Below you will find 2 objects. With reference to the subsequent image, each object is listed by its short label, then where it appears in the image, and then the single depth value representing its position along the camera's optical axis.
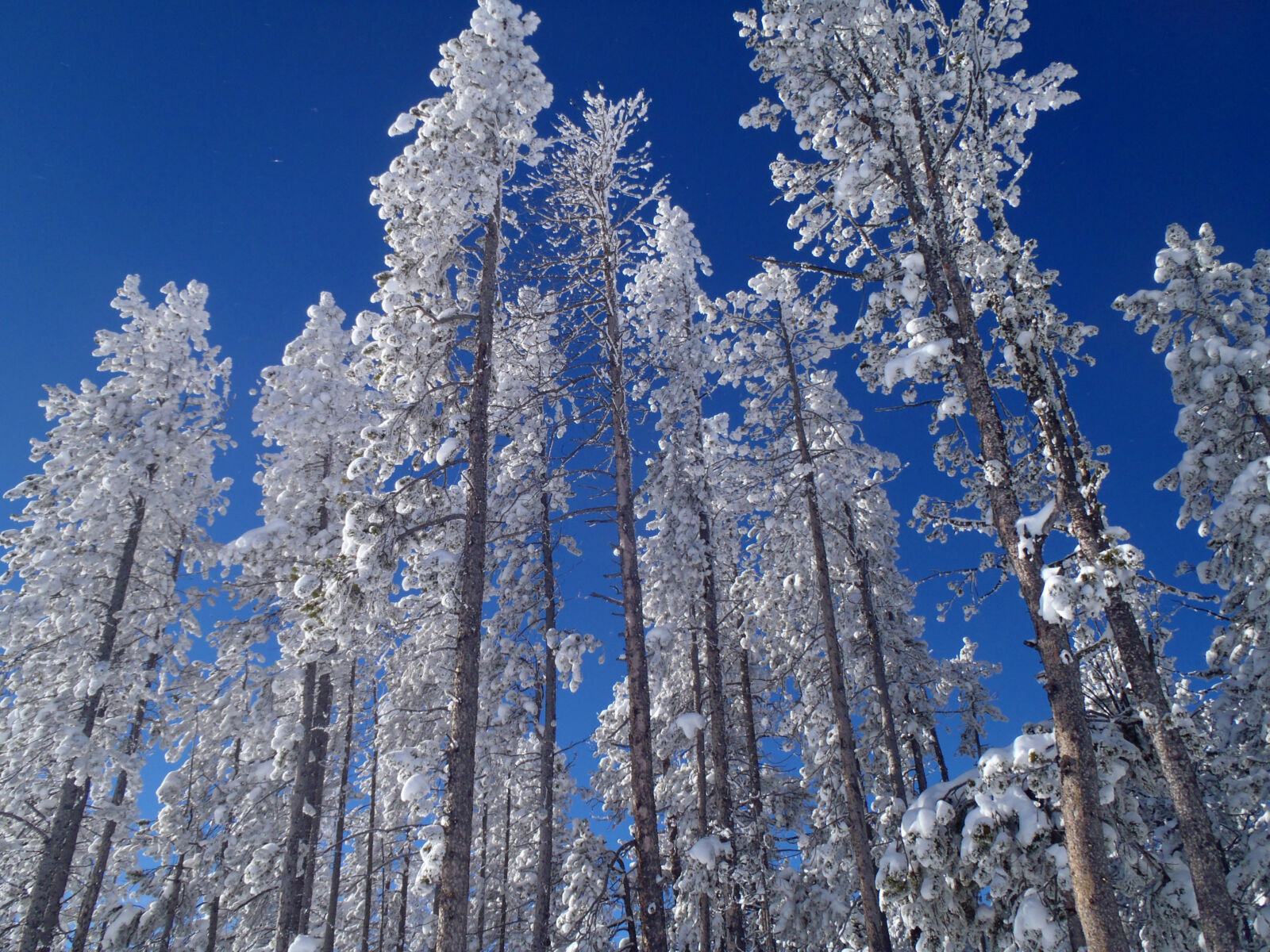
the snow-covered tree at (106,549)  15.39
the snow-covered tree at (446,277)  10.84
